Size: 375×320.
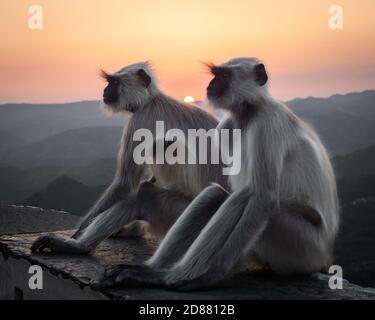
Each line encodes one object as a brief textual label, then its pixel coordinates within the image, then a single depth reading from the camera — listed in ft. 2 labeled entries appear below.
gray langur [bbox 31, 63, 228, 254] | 13.35
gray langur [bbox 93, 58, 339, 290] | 9.43
